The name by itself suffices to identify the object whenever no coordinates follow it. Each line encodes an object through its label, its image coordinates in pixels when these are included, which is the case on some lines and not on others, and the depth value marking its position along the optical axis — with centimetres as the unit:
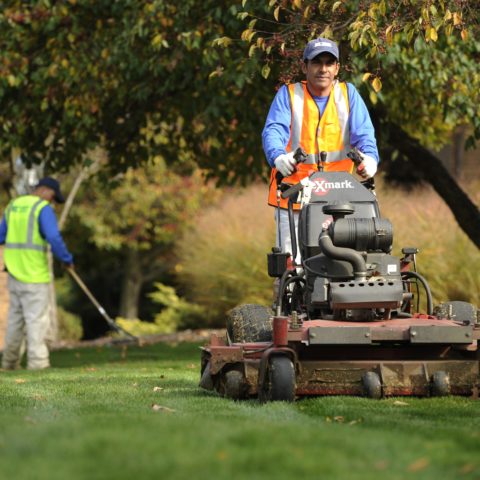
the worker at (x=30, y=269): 2559
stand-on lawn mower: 1416
